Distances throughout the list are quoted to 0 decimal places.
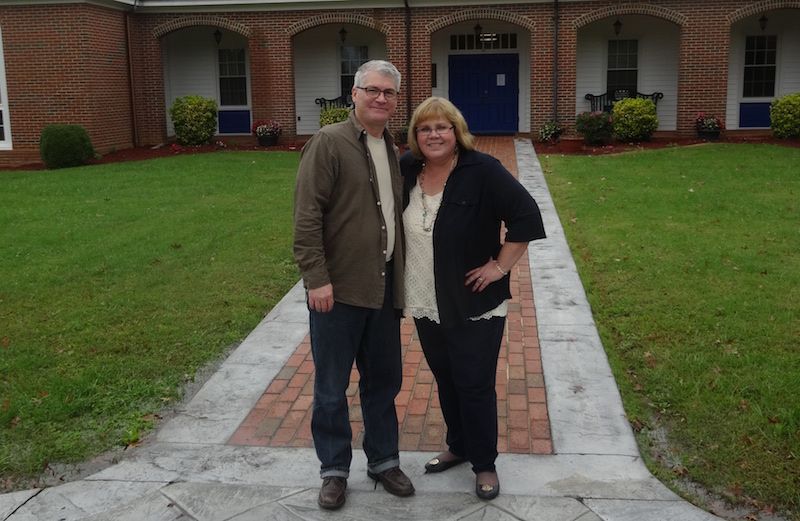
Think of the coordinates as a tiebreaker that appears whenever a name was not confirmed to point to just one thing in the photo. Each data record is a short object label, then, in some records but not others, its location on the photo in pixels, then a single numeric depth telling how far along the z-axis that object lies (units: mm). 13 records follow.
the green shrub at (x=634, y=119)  17719
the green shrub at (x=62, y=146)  16297
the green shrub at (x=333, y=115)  18616
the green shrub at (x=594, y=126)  17453
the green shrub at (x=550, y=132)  18484
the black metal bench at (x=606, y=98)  19969
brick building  17453
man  3301
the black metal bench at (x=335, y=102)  21141
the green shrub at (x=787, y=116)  17000
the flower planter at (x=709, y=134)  18219
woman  3396
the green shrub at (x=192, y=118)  19156
